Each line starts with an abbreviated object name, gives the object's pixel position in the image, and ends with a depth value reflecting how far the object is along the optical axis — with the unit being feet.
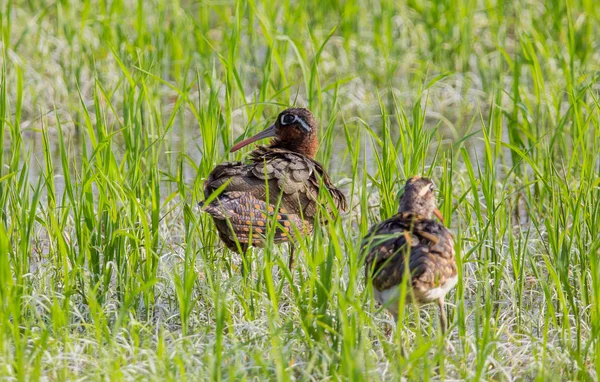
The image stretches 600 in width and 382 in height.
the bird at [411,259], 23.53
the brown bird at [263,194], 29.14
